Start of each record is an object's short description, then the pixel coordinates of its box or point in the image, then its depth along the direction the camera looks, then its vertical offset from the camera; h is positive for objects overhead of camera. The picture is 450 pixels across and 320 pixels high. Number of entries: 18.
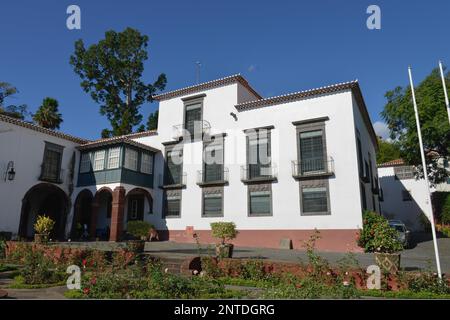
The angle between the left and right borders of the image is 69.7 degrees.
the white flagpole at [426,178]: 8.53 +1.61
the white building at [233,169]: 18.84 +4.05
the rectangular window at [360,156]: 19.28 +4.56
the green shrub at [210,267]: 10.52 -1.16
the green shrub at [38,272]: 9.21 -1.20
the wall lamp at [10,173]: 19.69 +3.46
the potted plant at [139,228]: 18.95 +0.15
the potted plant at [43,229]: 15.69 +0.07
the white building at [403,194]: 33.59 +3.97
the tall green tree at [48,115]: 32.66 +11.47
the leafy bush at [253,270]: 9.76 -1.17
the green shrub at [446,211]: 28.48 +1.76
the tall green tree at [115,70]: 34.72 +16.96
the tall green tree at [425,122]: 22.42 +7.92
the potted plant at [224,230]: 14.53 +0.04
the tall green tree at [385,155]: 47.56 +11.19
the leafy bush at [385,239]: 10.15 -0.23
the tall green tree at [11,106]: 36.01 +13.87
